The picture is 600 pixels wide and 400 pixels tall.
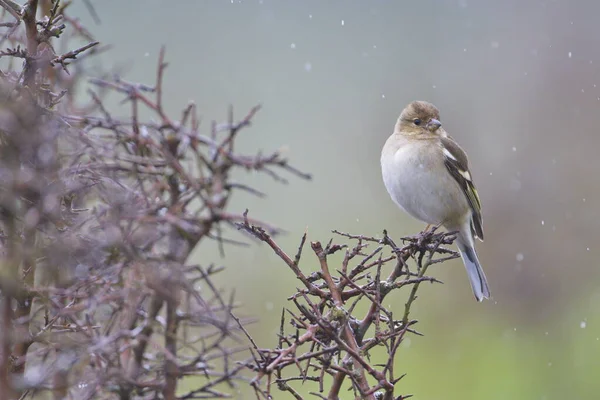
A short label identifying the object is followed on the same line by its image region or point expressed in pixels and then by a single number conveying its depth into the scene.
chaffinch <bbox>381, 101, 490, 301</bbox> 5.89
